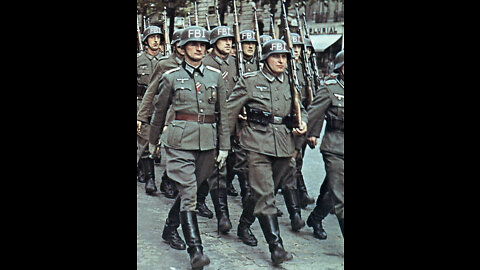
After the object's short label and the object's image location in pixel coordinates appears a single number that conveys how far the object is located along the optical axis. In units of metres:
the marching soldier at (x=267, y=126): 5.55
